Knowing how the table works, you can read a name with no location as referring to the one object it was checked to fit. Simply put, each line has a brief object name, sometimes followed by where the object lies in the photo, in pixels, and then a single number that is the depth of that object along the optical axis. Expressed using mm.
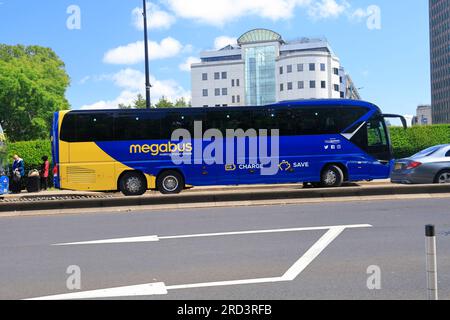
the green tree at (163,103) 65850
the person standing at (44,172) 23156
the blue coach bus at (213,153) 18484
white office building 109938
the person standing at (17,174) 22141
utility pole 22734
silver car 17203
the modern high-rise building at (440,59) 146250
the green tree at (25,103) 53656
